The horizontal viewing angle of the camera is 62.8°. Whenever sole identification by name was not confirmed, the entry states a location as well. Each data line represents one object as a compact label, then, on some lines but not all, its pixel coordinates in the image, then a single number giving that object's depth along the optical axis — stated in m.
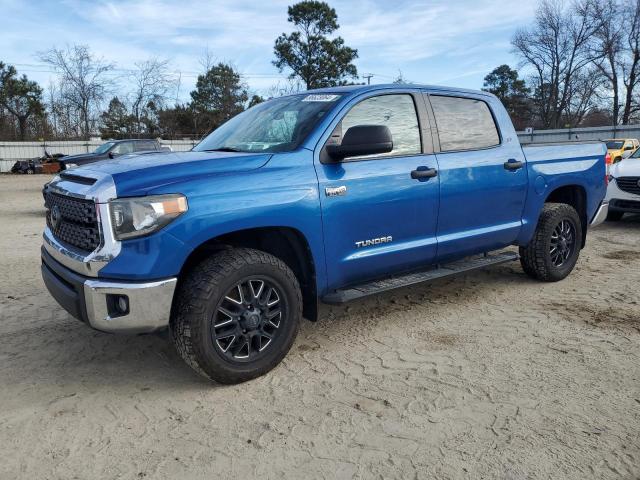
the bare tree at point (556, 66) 47.69
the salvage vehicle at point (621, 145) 21.81
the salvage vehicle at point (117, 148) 14.23
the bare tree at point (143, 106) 35.81
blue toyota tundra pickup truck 2.95
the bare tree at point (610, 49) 44.62
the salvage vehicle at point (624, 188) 8.84
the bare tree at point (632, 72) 44.34
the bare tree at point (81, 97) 34.94
